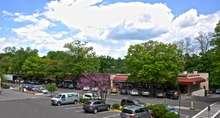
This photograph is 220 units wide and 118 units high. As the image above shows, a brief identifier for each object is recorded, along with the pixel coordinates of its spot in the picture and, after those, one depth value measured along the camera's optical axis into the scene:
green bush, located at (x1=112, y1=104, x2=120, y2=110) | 24.18
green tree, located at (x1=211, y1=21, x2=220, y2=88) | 32.60
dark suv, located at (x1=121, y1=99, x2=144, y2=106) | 23.32
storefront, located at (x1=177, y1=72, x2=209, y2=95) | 36.39
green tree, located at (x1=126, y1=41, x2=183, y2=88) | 34.95
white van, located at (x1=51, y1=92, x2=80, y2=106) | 26.54
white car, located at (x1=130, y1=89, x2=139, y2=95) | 37.20
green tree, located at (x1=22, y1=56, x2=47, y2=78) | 55.84
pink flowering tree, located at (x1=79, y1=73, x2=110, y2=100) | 29.43
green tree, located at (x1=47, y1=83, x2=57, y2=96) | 33.87
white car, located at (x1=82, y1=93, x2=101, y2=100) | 28.54
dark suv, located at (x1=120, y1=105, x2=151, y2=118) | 18.38
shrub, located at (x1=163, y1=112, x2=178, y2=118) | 18.91
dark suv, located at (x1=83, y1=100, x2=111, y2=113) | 22.35
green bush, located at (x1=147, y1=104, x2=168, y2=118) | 19.72
